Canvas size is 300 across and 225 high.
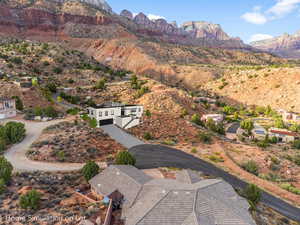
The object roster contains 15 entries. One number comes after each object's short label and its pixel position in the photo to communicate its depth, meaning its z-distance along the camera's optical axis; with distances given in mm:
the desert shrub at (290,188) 30766
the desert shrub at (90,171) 25812
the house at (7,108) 46469
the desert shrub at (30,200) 19578
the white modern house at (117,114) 48719
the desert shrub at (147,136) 46506
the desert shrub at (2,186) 21975
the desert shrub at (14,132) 36156
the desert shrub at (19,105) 53219
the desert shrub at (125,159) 29161
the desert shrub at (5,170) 23469
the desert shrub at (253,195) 24891
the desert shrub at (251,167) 35969
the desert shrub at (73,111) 53500
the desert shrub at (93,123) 45538
